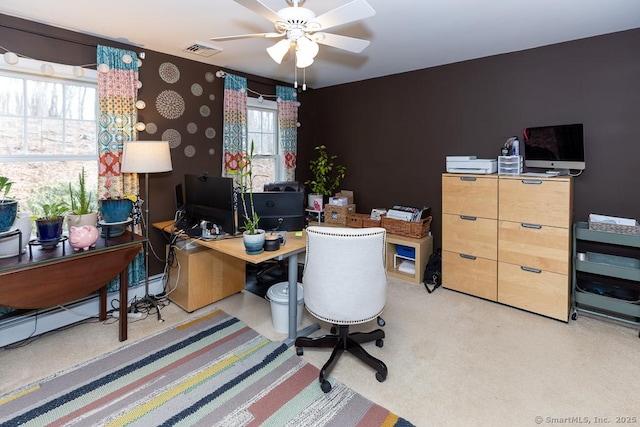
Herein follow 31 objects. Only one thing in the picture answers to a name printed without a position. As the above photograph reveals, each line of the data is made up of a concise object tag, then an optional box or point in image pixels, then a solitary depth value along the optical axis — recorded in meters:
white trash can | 2.62
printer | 3.21
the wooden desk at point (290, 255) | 2.34
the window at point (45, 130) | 2.59
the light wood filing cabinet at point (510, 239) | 2.81
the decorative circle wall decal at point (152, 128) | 3.28
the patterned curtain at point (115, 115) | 2.92
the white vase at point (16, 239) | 2.04
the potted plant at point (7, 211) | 2.02
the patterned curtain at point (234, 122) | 3.78
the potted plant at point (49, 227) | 2.22
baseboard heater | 2.49
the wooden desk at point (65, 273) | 1.97
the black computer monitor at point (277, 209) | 2.76
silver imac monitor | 2.91
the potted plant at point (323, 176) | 4.67
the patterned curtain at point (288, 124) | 4.38
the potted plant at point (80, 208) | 2.56
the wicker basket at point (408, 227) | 3.70
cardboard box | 4.64
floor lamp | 2.80
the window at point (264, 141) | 4.23
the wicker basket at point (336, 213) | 4.32
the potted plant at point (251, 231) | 2.31
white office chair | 1.92
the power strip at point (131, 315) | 2.90
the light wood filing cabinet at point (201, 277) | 2.98
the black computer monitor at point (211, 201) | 2.63
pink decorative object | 2.26
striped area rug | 1.80
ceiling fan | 1.75
